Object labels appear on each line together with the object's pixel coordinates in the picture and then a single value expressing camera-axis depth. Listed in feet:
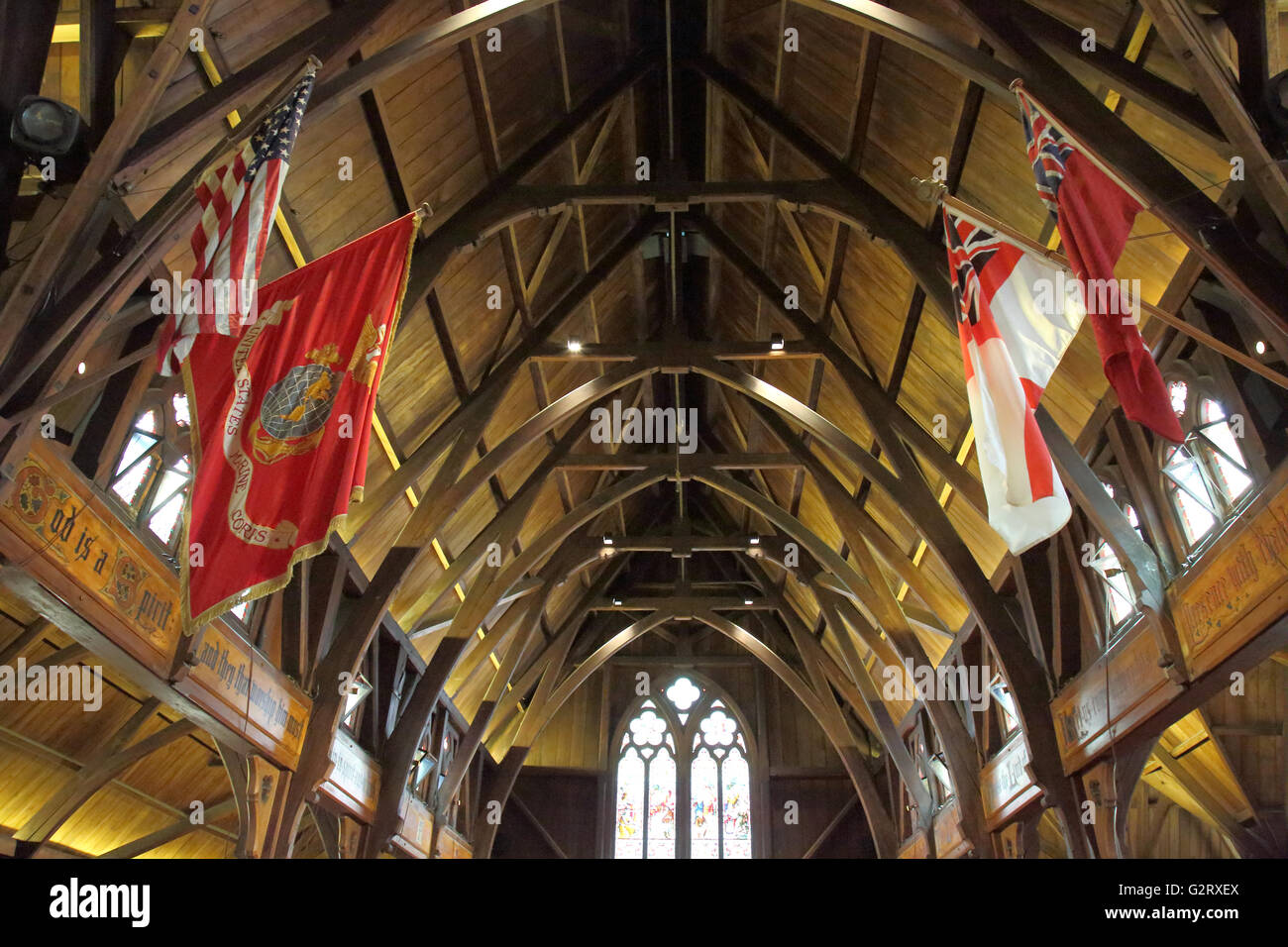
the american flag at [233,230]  18.21
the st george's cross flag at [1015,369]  19.20
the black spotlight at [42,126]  18.22
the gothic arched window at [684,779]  63.52
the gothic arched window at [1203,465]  22.45
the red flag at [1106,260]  16.79
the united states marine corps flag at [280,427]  18.47
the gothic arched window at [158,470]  24.07
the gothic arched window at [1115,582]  28.45
